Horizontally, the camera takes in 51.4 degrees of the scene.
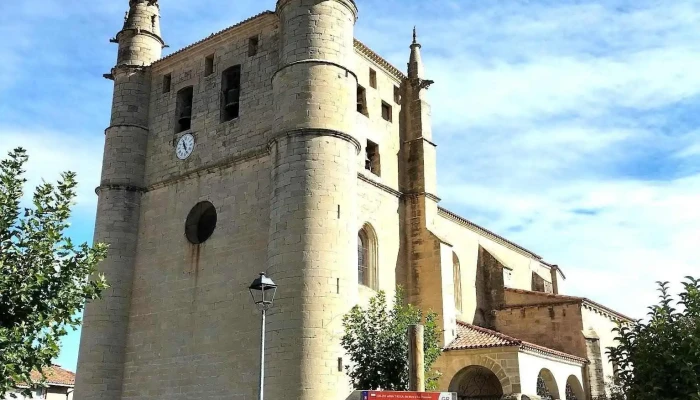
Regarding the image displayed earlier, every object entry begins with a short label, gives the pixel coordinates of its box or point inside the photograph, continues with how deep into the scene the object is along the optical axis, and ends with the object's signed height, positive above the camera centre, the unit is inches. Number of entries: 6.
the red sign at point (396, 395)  498.9 +30.9
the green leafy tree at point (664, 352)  542.6 +66.3
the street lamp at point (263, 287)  520.4 +106.8
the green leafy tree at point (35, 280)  450.9 +101.7
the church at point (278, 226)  780.6 +252.1
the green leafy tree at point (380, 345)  703.1 +91.1
